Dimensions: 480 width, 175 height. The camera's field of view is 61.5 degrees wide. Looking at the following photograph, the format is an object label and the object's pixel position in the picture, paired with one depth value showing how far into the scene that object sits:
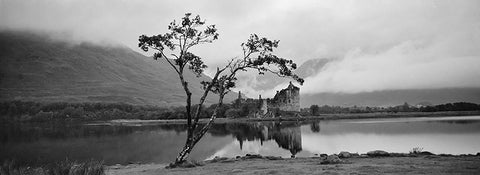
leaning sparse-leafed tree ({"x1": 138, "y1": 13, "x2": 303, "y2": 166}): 26.09
